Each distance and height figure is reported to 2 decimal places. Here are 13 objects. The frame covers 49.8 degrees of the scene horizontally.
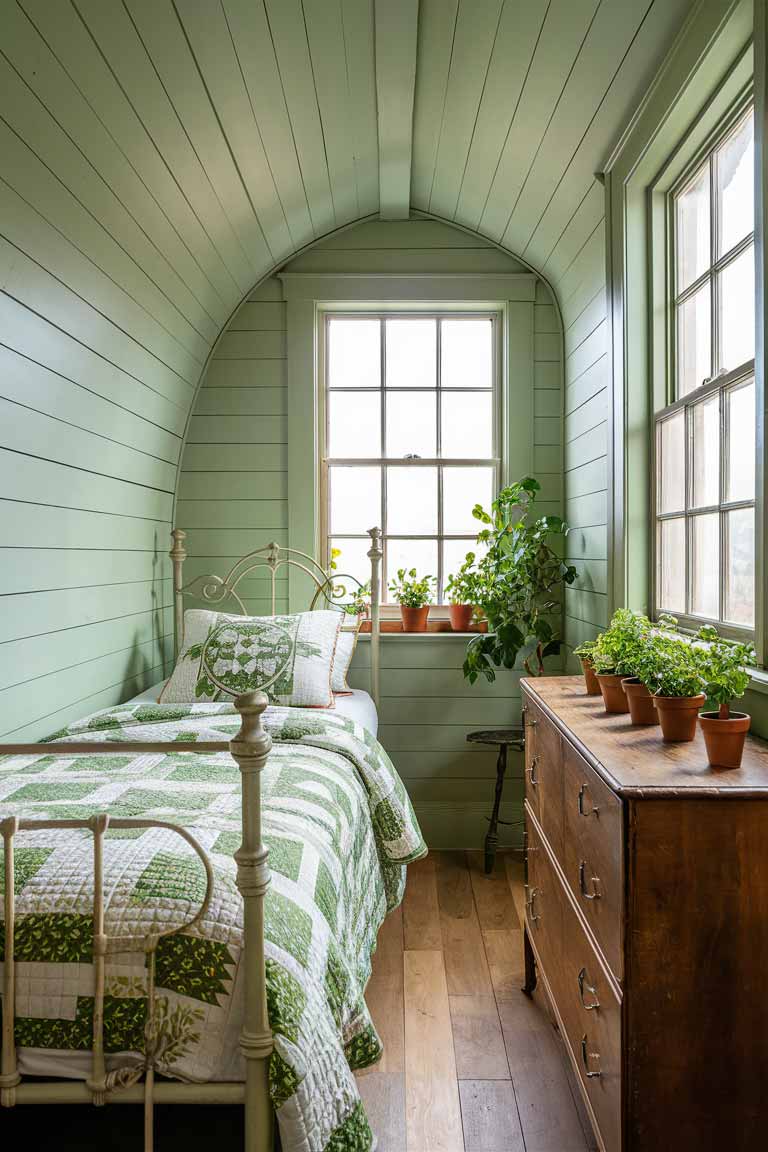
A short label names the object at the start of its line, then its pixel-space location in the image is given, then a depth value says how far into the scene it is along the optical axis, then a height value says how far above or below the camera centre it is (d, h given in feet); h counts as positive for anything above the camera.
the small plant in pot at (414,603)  11.89 -0.55
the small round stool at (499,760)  10.82 -2.59
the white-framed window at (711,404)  6.23 +1.35
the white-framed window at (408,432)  12.35 +2.00
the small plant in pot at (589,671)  6.95 -0.90
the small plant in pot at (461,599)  11.73 -0.49
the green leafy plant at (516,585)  10.94 -0.27
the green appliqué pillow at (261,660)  9.50 -1.10
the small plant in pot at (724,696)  4.50 -0.78
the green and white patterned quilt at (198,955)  3.85 -1.91
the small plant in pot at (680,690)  5.05 -0.78
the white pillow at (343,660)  10.73 -1.24
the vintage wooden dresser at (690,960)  4.12 -1.99
